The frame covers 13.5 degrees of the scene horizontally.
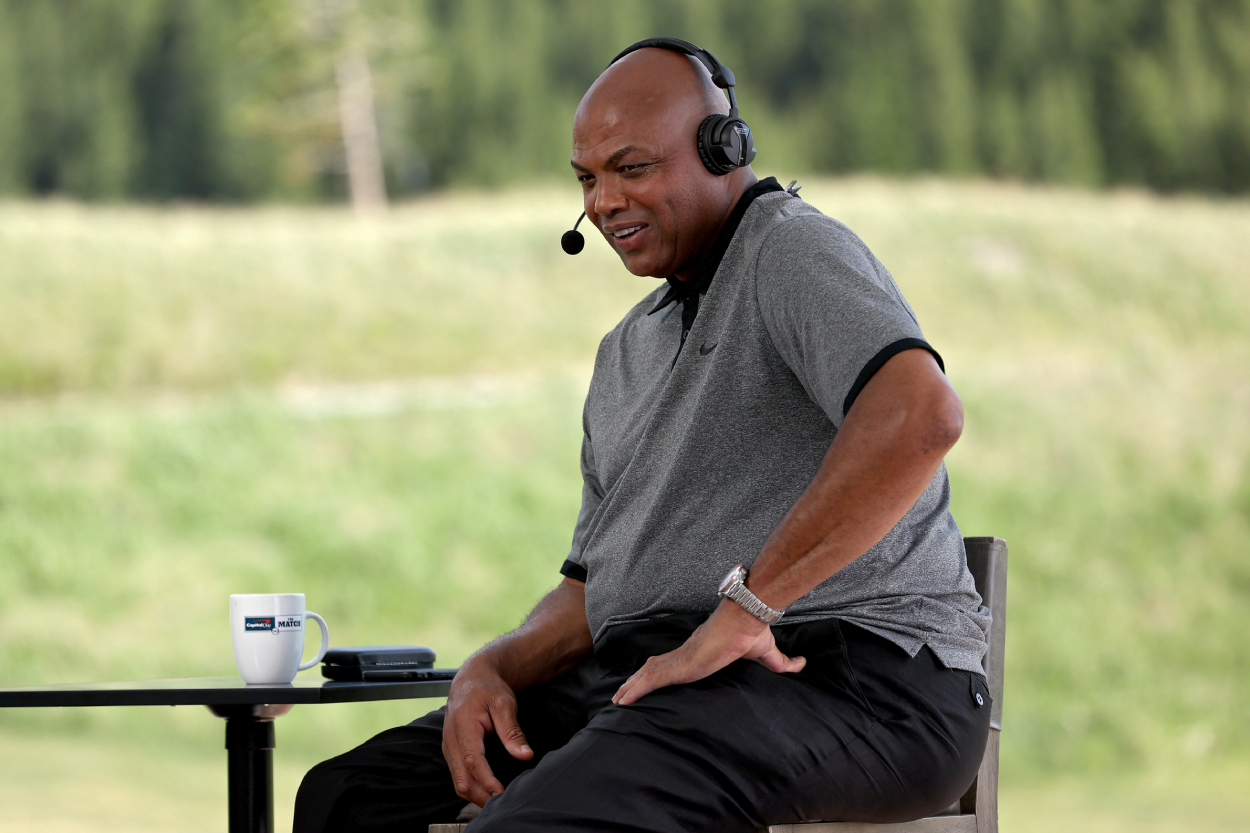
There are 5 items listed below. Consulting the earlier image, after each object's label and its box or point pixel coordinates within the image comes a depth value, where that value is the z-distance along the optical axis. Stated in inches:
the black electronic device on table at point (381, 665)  235.9
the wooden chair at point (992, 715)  224.9
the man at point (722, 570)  217.2
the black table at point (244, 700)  229.6
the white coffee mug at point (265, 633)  234.7
